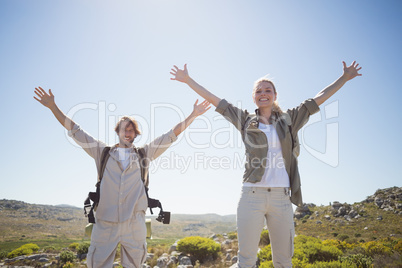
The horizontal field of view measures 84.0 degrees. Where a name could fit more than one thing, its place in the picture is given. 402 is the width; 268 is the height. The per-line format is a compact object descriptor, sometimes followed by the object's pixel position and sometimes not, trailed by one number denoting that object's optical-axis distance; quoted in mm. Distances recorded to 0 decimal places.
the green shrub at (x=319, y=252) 7758
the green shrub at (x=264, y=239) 12844
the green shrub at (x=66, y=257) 11327
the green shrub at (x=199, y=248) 10172
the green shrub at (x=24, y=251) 12856
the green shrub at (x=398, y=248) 8786
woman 2404
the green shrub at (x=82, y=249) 12938
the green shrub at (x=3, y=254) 13104
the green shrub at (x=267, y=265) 5902
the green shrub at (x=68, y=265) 10044
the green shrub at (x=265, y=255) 7660
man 2840
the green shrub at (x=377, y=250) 8195
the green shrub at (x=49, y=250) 14934
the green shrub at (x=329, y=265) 5848
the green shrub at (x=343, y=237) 22262
